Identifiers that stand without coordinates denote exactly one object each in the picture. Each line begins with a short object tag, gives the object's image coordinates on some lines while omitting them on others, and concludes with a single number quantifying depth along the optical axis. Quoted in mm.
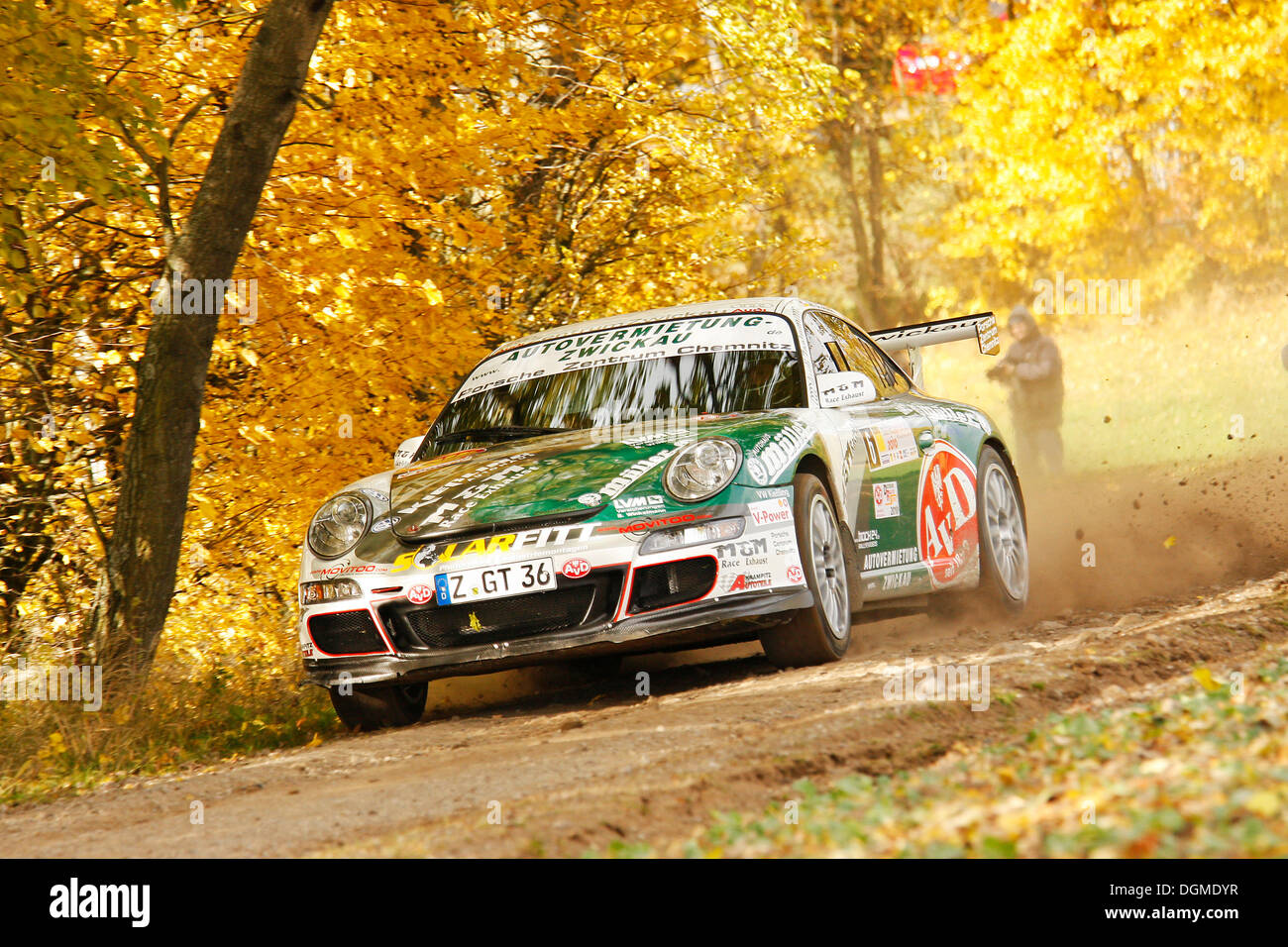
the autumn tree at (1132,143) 22500
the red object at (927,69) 27828
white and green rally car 6125
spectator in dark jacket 16031
